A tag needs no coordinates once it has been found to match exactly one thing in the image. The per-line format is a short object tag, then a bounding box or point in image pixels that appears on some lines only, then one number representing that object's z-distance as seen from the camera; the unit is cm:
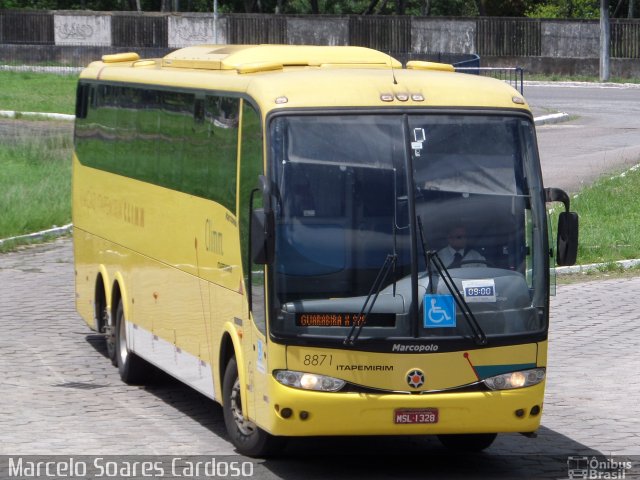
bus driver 1827
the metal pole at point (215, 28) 12500
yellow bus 1783
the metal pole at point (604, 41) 10781
